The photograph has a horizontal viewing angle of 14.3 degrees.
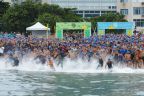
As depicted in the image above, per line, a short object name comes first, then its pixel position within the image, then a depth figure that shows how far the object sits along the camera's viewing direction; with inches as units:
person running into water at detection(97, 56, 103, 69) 1469.0
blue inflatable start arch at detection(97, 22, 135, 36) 2234.3
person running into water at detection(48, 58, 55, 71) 1488.7
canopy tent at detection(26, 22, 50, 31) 2306.8
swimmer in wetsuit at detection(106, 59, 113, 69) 1452.8
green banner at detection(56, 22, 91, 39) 2180.1
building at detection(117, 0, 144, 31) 3961.6
